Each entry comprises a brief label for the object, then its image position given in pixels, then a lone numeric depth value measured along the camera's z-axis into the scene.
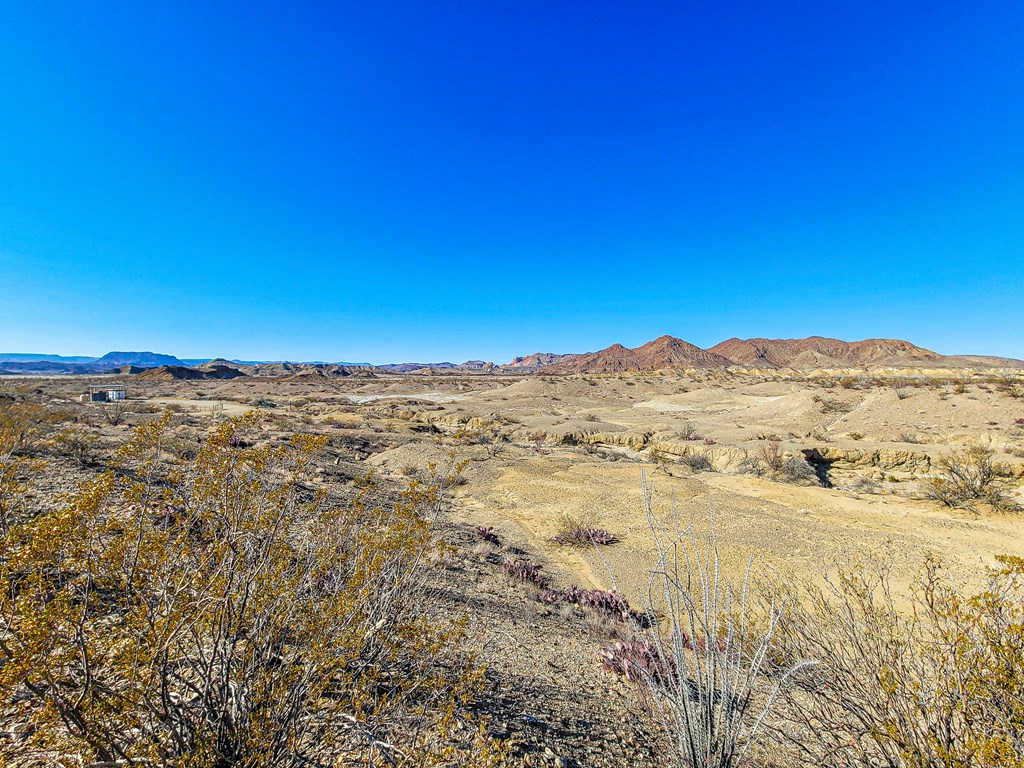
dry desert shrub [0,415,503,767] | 1.88
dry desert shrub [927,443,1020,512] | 10.51
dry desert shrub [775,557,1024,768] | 2.33
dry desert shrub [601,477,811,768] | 2.68
